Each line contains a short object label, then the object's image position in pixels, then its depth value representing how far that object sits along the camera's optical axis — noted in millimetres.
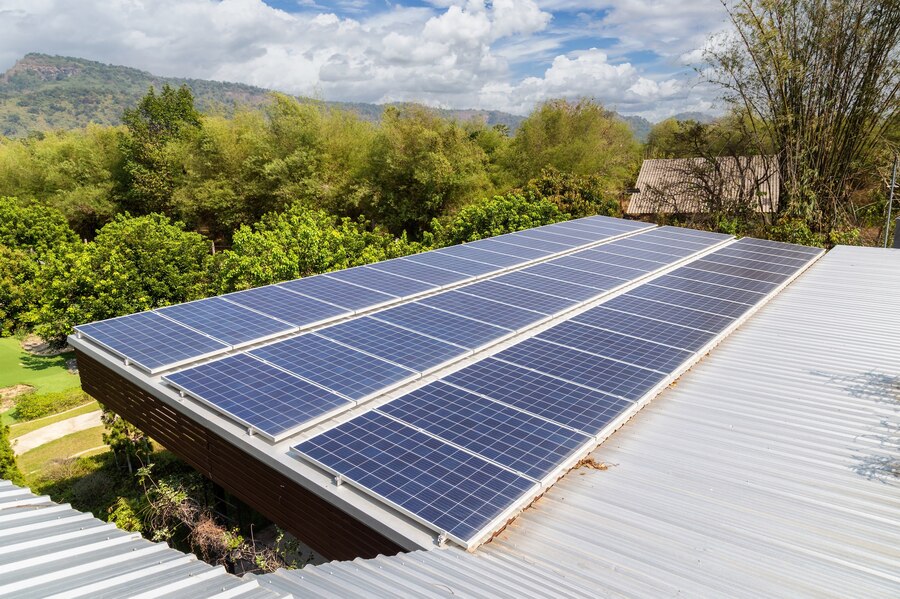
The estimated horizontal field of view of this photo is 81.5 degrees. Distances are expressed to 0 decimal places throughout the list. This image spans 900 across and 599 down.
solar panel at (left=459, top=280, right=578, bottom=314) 12664
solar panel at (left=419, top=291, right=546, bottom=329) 11695
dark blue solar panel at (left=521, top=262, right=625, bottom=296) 14516
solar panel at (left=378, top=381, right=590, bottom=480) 6996
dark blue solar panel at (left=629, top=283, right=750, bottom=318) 13047
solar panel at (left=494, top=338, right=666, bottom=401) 8945
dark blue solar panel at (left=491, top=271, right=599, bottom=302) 13625
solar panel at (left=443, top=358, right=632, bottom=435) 8000
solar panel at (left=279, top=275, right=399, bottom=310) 12781
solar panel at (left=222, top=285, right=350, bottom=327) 11781
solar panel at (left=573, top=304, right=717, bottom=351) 10953
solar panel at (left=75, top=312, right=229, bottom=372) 9931
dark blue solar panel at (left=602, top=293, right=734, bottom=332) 11984
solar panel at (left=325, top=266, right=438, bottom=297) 13828
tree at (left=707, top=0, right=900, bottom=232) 22672
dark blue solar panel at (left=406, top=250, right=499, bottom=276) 15820
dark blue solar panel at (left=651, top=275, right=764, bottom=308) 13992
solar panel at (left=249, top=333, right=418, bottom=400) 8773
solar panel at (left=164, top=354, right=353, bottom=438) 7887
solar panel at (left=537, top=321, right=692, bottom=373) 9914
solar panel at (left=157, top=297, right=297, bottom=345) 10883
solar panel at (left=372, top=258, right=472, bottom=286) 14796
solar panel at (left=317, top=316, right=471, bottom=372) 9725
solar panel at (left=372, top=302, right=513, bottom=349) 10648
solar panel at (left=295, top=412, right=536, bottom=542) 6055
